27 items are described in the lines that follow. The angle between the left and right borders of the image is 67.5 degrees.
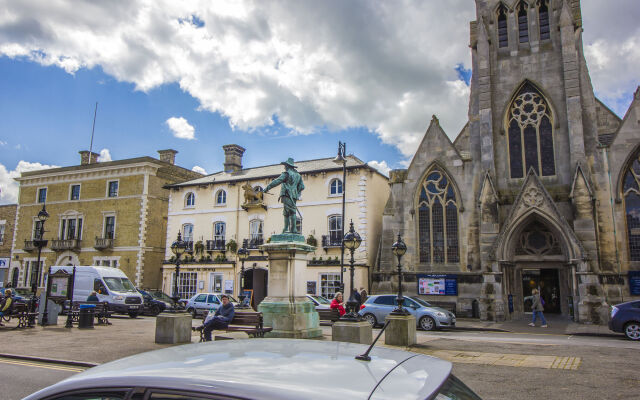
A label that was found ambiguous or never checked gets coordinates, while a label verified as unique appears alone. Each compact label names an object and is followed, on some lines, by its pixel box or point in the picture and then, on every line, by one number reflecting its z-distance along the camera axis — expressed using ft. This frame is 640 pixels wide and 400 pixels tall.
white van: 83.56
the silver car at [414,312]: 65.62
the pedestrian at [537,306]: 68.97
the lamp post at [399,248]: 53.47
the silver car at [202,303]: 84.32
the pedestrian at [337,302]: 60.67
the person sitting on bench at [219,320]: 41.24
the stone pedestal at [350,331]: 40.47
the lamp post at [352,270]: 42.27
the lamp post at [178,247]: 52.54
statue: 47.09
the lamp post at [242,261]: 104.68
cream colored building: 99.66
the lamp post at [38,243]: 63.55
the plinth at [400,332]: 44.19
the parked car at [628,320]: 53.67
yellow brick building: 122.52
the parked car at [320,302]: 73.54
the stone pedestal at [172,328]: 43.78
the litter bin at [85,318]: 59.62
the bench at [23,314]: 59.93
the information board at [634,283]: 73.72
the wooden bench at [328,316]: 62.34
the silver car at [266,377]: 6.92
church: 76.74
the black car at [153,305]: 88.63
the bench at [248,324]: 39.03
